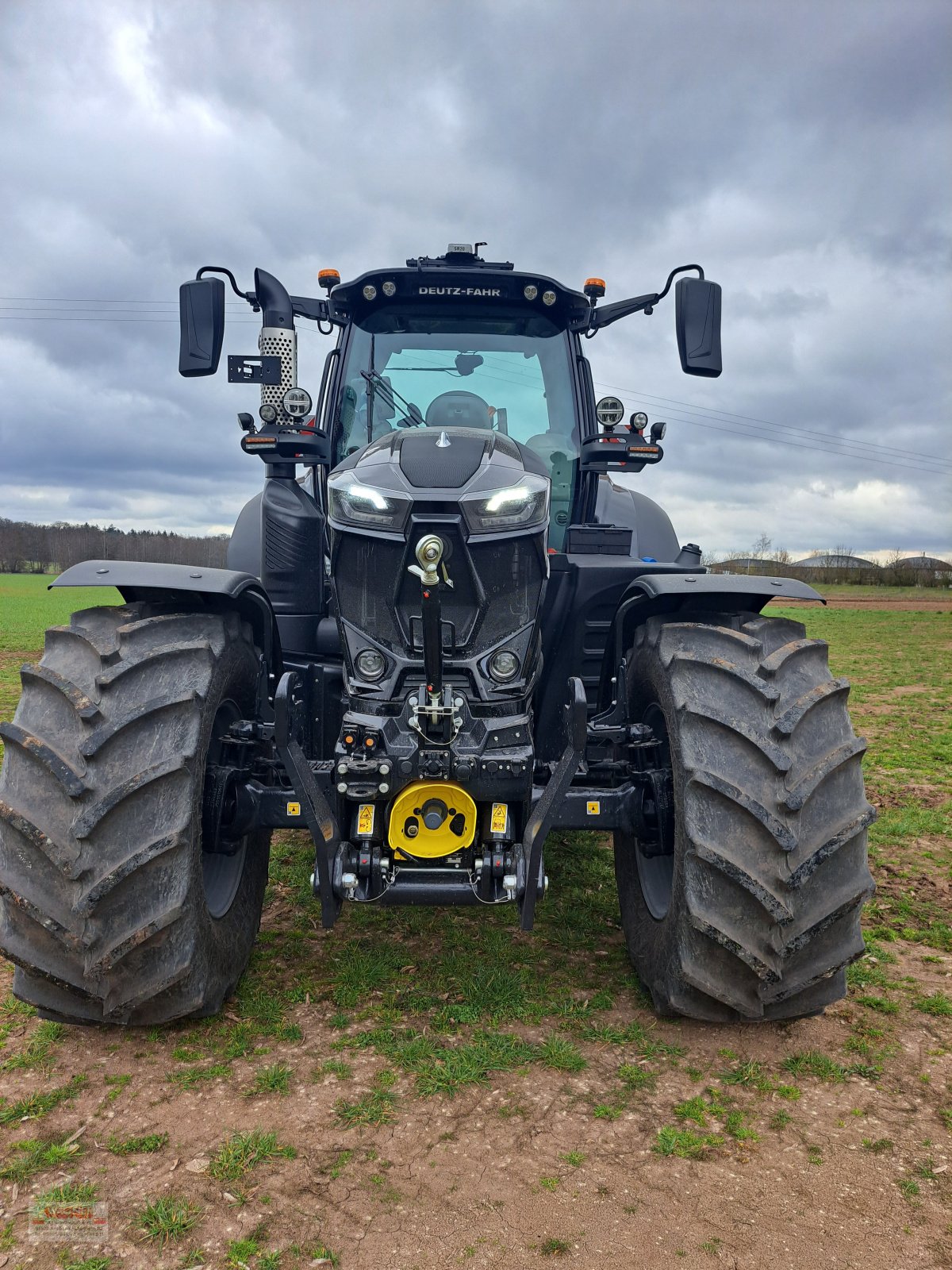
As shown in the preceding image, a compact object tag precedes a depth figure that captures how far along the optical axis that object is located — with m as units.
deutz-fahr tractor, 2.79
